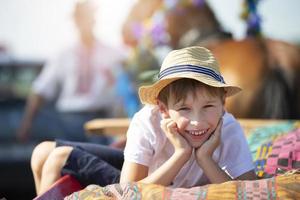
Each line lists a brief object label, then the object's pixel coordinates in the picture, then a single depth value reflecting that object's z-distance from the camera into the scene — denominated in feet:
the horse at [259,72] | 12.74
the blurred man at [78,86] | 13.72
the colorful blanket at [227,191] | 5.56
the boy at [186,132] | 6.09
